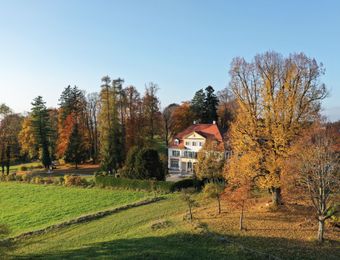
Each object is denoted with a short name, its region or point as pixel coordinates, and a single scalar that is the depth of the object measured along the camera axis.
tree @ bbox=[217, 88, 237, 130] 76.36
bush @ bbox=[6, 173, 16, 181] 47.12
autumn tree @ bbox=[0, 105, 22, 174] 55.53
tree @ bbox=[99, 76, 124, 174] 49.38
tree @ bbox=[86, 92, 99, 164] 65.38
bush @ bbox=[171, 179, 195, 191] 36.00
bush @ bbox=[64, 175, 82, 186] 41.03
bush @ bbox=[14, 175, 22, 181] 46.66
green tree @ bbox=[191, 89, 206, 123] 73.12
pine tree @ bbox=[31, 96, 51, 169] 58.00
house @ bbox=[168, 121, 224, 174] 54.06
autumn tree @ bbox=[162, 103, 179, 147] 70.31
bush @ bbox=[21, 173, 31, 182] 45.83
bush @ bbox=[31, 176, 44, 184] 44.00
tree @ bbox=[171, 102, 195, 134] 70.46
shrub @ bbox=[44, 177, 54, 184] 43.62
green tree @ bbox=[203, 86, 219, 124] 73.38
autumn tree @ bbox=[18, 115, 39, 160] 59.31
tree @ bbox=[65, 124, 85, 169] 59.00
